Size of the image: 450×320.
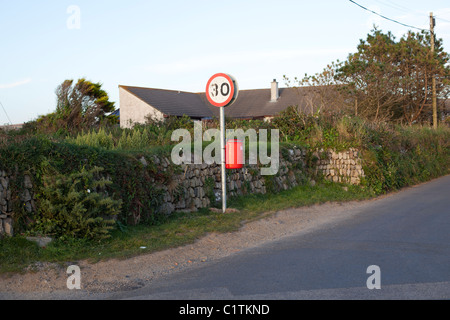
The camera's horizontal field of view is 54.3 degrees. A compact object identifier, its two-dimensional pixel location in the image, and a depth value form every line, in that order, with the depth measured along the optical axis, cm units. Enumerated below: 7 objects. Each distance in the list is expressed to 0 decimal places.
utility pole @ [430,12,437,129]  3070
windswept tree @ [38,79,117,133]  1613
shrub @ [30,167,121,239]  746
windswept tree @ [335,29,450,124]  2844
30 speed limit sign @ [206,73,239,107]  1023
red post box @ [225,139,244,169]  1093
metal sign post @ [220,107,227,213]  1033
